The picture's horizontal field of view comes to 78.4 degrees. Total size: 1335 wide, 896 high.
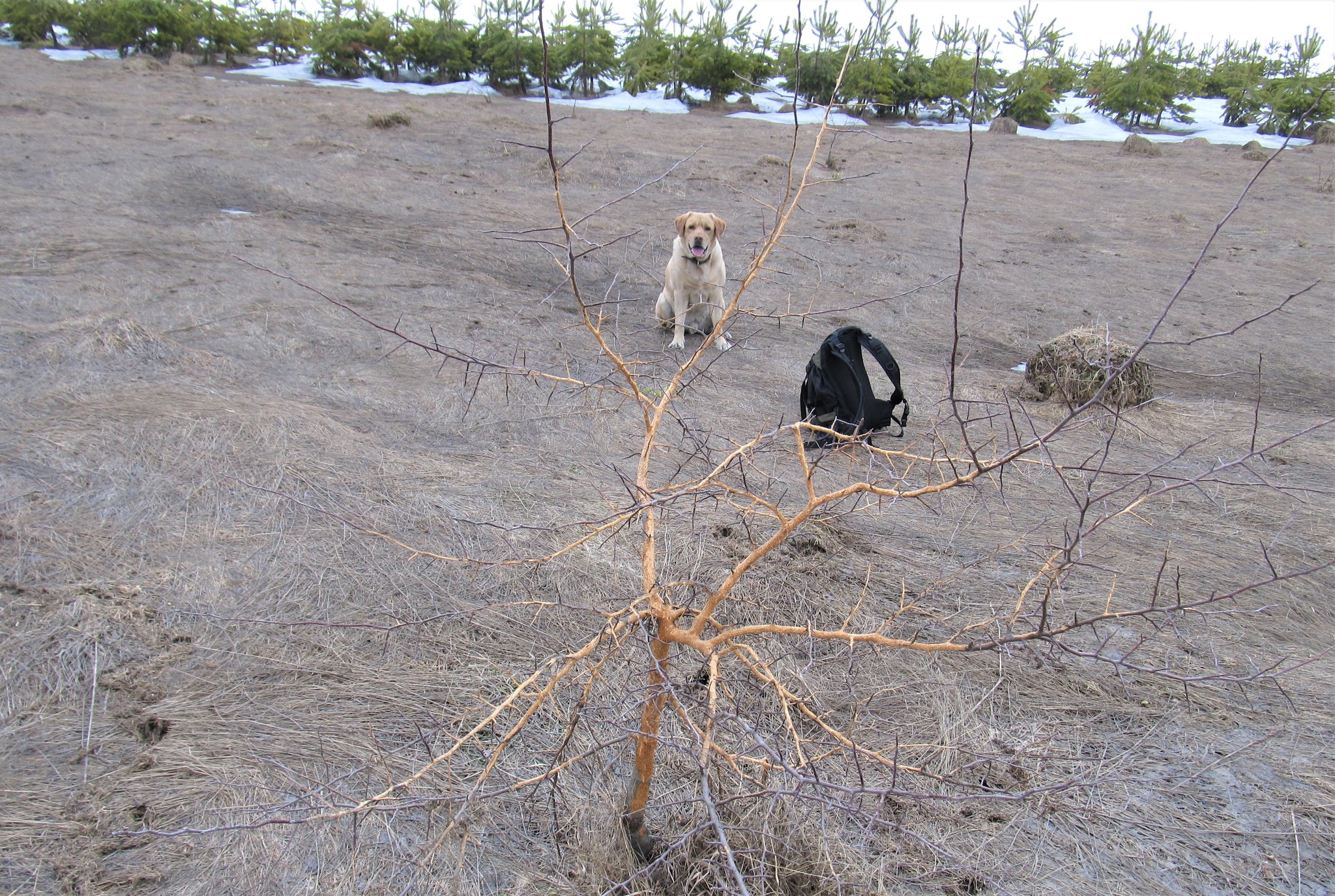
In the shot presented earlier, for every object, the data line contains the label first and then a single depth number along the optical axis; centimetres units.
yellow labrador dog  672
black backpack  529
